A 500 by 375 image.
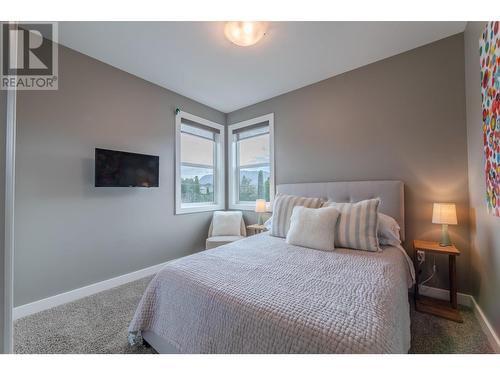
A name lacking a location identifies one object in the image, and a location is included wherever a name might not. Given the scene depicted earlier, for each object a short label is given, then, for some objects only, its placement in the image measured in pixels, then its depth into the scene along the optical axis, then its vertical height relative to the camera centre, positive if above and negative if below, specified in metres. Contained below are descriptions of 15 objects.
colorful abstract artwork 1.29 +0.56
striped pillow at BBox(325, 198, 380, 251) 1.75 -0.33
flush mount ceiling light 1.70 +1.38
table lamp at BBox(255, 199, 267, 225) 3.05 -0.23
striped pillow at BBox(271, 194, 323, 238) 2.23 -0.23
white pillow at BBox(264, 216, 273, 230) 2.38 -0.44
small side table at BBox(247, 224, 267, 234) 2.96 -0.55
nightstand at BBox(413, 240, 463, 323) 1.72 -1.02
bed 0.80 -0.54
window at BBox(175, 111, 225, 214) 3.13 +0.46
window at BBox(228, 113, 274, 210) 3.36 +0.51
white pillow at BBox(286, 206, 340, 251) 1.80 -0.35
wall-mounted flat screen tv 2.19 +0.27
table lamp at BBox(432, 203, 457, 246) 1.78 -0.24
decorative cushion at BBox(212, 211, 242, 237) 3.23 -0.53
